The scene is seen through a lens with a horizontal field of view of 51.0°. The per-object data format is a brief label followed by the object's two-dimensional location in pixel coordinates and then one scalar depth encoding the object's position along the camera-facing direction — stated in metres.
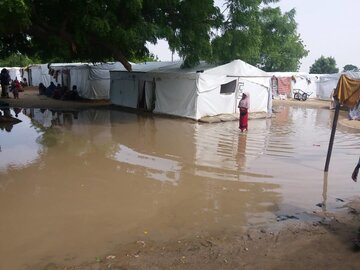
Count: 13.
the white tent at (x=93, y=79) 23.78
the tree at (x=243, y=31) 16.66
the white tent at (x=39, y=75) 32.62
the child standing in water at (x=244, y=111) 12.99
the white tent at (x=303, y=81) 32.81
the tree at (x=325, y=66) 49.81
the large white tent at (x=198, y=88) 15.71
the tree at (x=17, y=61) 52.19
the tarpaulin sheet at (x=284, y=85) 32.50
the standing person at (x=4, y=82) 23.49
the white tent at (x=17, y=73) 40.43
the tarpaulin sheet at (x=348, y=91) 6.53
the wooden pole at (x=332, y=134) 6.88
